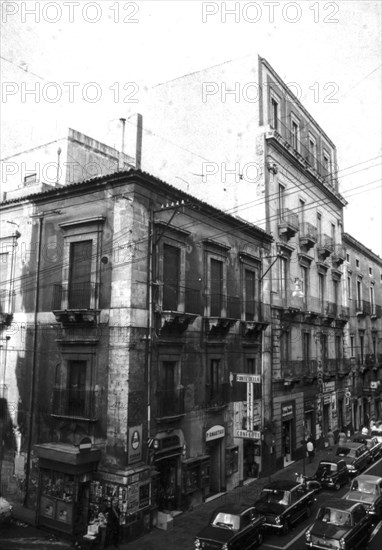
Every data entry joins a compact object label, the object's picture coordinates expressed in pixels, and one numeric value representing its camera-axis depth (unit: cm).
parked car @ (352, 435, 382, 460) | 3000
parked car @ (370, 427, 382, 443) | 3581
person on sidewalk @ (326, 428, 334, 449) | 3497
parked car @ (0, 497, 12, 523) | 1770
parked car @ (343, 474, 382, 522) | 1830
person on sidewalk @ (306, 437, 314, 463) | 2956
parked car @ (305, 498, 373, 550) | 1521
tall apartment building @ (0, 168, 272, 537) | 1778
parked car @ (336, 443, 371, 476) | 2575
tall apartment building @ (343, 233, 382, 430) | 4228
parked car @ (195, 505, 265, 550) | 1503
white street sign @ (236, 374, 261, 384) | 2166
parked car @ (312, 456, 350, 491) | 2364
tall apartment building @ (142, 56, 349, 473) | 2916
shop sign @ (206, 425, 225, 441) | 2206
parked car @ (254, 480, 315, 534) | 1761
